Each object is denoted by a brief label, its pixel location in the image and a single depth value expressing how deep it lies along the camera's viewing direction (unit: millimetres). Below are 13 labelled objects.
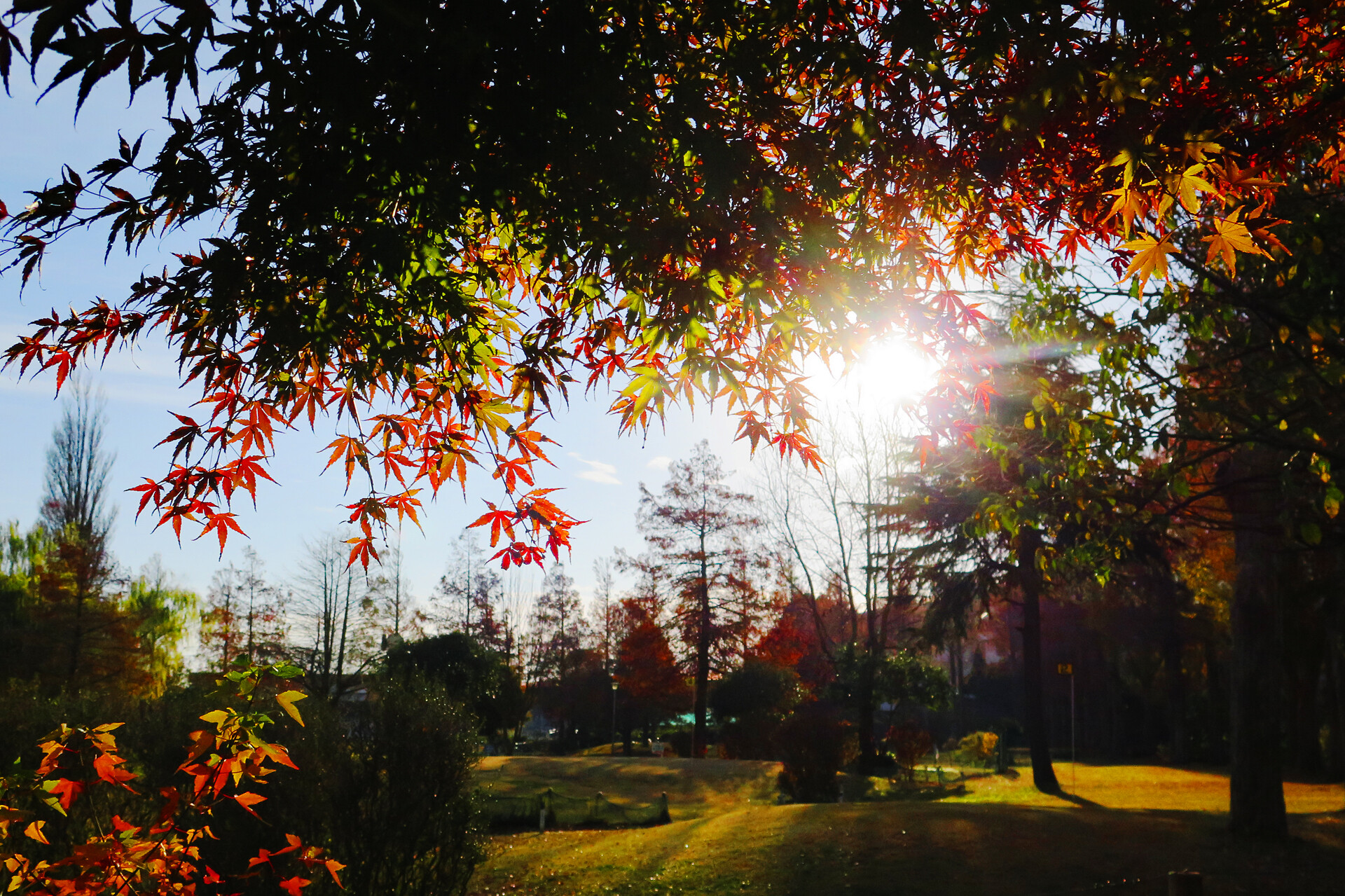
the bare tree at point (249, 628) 33062
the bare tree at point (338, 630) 32594
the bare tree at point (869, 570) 21922
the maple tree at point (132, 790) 3094
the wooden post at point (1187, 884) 4914
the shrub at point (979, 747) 27359
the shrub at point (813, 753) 17219
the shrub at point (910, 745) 23594
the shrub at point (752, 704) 26938
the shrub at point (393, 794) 7523
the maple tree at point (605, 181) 2420
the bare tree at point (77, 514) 23797
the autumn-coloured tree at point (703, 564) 31469
